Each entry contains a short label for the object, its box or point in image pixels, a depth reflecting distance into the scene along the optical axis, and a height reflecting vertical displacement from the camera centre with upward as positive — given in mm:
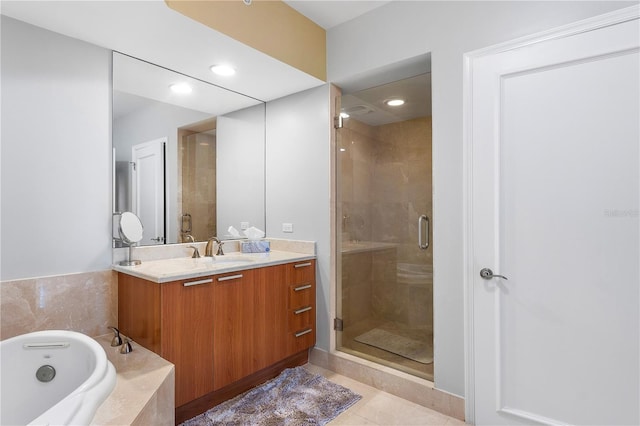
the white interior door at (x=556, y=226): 1564 -92
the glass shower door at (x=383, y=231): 2475 -173
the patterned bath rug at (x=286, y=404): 1951 -1241
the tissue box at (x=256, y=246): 2777 -305
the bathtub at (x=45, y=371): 1419 -722
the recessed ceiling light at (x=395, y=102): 2619 +860
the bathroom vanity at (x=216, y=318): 1846 -678
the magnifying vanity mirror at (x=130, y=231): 2084 -129
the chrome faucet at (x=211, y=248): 2665 -302
